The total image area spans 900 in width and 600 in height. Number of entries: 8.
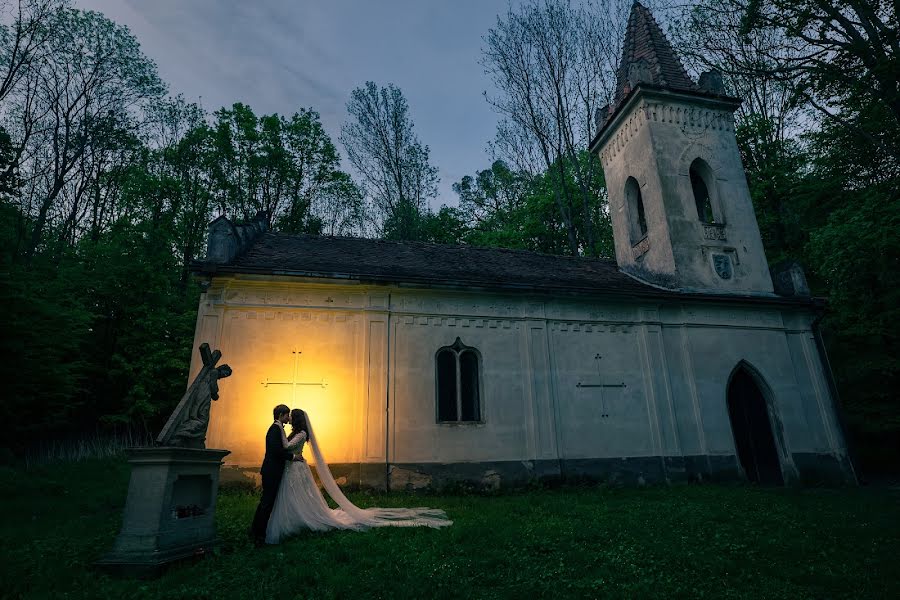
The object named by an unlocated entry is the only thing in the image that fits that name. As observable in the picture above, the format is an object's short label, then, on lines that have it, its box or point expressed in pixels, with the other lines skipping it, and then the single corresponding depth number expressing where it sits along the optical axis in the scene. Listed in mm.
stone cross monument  5750
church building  12016
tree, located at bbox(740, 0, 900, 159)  8781
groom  7214
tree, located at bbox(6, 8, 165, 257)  20328
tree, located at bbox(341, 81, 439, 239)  29219
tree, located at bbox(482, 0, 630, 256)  25609
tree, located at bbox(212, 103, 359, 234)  28016
